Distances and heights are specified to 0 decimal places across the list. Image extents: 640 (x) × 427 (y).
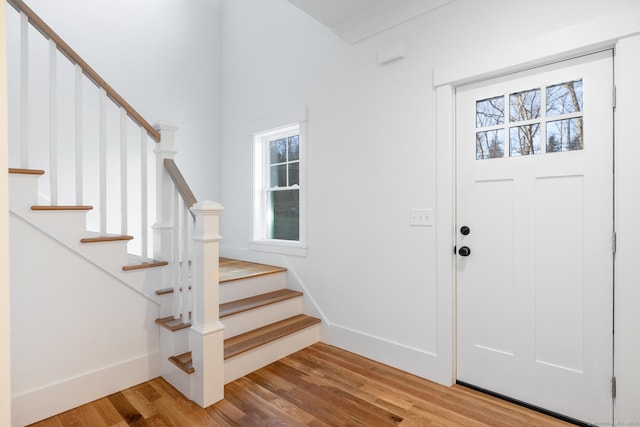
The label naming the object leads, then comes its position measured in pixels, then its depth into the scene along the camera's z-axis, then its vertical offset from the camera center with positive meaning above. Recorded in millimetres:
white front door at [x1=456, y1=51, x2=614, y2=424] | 1690 -165
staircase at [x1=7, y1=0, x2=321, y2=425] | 1751 -561
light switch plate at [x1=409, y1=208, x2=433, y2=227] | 2229 -57
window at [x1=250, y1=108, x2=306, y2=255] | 3207 +215
